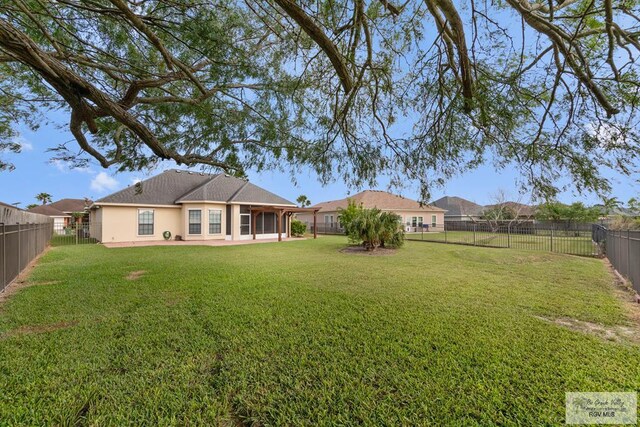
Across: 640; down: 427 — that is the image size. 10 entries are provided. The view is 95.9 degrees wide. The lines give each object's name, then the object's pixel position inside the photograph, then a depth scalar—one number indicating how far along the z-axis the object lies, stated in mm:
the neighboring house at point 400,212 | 33688
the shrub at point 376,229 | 14359
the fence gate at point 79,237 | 18844
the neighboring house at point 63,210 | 29000
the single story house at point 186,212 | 18766
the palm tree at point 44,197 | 44438
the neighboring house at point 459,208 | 42531
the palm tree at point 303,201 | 41500
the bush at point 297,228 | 25172
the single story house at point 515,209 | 33044
